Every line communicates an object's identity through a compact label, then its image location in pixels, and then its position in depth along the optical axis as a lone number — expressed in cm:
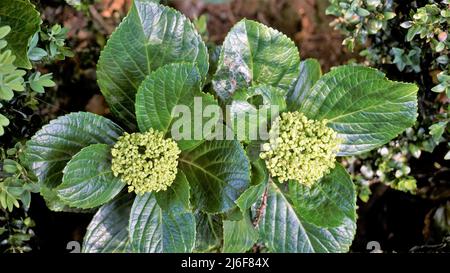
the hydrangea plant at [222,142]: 54
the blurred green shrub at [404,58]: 60
